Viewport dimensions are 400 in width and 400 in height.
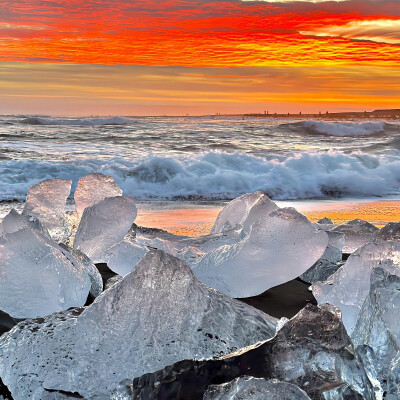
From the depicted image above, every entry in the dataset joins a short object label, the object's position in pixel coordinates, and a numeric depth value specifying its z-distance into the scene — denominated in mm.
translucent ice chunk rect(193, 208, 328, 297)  1765
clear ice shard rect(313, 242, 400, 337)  1596
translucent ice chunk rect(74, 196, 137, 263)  2125
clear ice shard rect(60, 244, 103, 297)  1745
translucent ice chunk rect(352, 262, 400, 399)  1186
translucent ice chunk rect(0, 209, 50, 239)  1945
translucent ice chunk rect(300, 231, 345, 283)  2042
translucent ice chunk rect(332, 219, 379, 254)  2383
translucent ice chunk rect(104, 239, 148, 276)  1930
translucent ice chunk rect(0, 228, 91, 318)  1570
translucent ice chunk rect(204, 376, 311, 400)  973
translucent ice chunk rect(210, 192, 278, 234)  2172
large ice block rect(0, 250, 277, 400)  1169
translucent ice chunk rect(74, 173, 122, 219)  2566
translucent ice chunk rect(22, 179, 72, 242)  2494
